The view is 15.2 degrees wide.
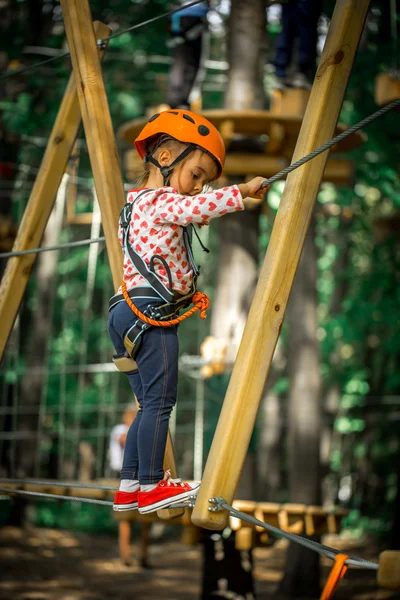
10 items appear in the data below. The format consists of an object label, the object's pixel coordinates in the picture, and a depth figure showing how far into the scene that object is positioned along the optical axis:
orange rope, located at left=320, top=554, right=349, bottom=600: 4.06
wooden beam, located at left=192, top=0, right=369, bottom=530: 4.48
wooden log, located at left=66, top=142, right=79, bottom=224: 7.36
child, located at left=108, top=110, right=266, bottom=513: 4.94
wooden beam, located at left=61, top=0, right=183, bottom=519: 5.87
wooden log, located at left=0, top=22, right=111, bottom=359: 6.68
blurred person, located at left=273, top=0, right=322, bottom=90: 11.01
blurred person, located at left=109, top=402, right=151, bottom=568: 15.94
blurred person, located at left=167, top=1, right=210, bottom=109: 11.61
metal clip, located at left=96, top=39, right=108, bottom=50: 6.55
